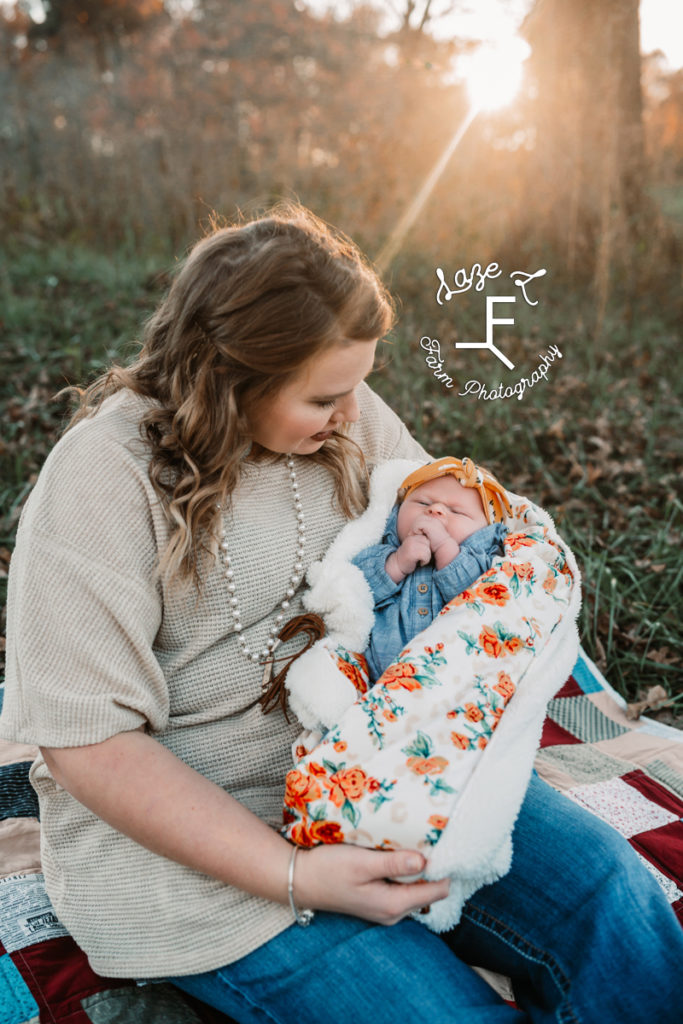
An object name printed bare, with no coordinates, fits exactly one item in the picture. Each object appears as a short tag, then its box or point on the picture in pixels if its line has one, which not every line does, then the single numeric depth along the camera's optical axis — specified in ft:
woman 4.36
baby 5.90
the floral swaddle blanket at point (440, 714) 4.41
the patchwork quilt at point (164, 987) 5.11
